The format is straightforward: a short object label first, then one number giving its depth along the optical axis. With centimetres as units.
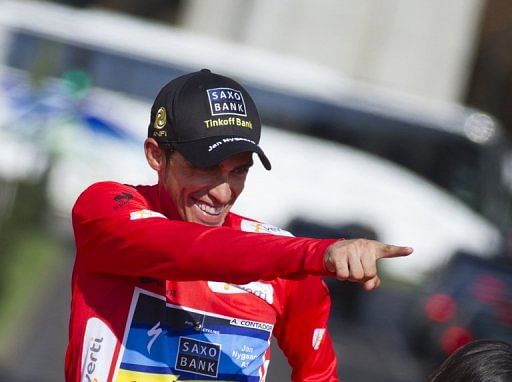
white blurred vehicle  4084
